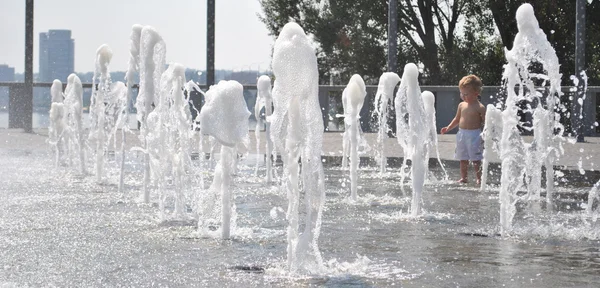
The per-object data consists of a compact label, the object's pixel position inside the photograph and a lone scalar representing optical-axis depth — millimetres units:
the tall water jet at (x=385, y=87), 13312
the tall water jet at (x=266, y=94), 14211
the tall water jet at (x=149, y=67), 9266
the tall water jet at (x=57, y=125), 15414
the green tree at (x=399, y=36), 35062
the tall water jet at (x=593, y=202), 8702
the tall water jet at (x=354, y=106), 10227
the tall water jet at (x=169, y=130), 8758
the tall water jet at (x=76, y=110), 13422
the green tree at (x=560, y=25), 32625
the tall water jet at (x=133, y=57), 9898
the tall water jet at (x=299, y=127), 5785
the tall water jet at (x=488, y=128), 11367
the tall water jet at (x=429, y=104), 13374
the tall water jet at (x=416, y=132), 8562
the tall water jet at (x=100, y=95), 12312
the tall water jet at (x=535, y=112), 8492
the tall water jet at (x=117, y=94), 15922
